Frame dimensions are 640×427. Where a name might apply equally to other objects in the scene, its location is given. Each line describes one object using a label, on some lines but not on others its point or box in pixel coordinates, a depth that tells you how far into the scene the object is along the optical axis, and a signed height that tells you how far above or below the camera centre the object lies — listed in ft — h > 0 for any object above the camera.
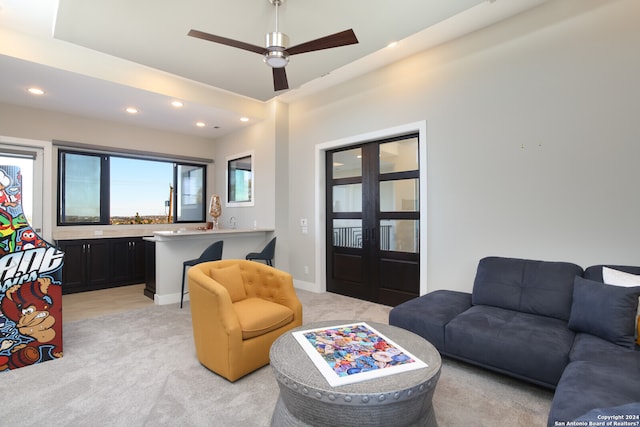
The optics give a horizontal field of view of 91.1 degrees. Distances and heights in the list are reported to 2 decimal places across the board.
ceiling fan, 7.65 +4.33
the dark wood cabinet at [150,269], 15.12 -2.65
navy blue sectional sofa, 5.07 -2.72
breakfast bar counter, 14.26 -1.77
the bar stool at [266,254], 15.94 -2.01
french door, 13.47 -0.26
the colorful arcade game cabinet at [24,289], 8.20 -1.97
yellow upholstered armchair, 7.63 -2.65
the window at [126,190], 17.28 +1.55
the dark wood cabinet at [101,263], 16.29 -2.63
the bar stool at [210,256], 13.71 -1.79
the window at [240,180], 19.53 +2.29
